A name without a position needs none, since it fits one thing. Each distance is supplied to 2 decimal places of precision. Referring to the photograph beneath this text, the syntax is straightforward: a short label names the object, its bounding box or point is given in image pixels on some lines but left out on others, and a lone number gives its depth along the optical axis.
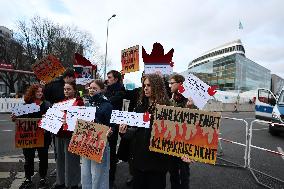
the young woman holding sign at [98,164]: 2.15
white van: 6.43
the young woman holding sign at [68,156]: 2.49
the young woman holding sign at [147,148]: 1.77
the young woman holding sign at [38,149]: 2.70
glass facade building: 55.11
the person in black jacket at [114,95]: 2.68
